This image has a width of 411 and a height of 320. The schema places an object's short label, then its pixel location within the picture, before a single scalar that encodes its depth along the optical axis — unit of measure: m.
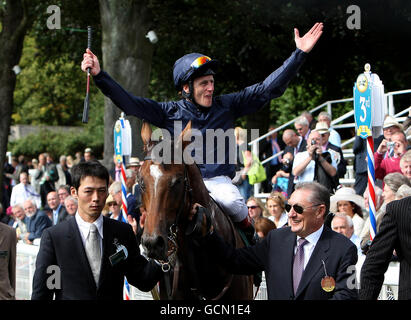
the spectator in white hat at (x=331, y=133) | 11.52
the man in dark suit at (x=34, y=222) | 12.61
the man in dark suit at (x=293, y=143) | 11.44
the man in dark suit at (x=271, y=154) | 16.39
